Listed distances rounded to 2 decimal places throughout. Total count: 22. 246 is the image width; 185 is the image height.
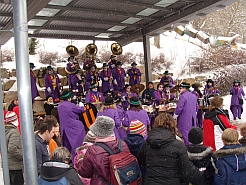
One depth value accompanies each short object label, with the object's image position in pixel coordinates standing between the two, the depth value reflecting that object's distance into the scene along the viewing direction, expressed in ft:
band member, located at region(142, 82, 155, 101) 36.15
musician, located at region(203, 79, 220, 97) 37.27
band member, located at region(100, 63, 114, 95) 43.01
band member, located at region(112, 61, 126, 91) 43.93
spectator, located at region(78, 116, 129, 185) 9.47
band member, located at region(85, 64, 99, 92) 43.14
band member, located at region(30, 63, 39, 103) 37.35
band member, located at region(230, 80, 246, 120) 39.91
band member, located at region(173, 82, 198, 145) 21.52
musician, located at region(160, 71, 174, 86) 40.93
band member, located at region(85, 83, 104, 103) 32.35
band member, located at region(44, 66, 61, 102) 39.73
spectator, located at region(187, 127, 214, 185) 10.22
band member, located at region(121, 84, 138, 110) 36.73
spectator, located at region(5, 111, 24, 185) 12.61
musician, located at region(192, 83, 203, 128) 32.60
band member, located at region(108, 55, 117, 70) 44.32
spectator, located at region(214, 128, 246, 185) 9.75
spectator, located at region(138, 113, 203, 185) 9.43
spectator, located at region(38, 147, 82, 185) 8.36
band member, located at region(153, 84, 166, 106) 34.42
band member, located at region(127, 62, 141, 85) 45.50
